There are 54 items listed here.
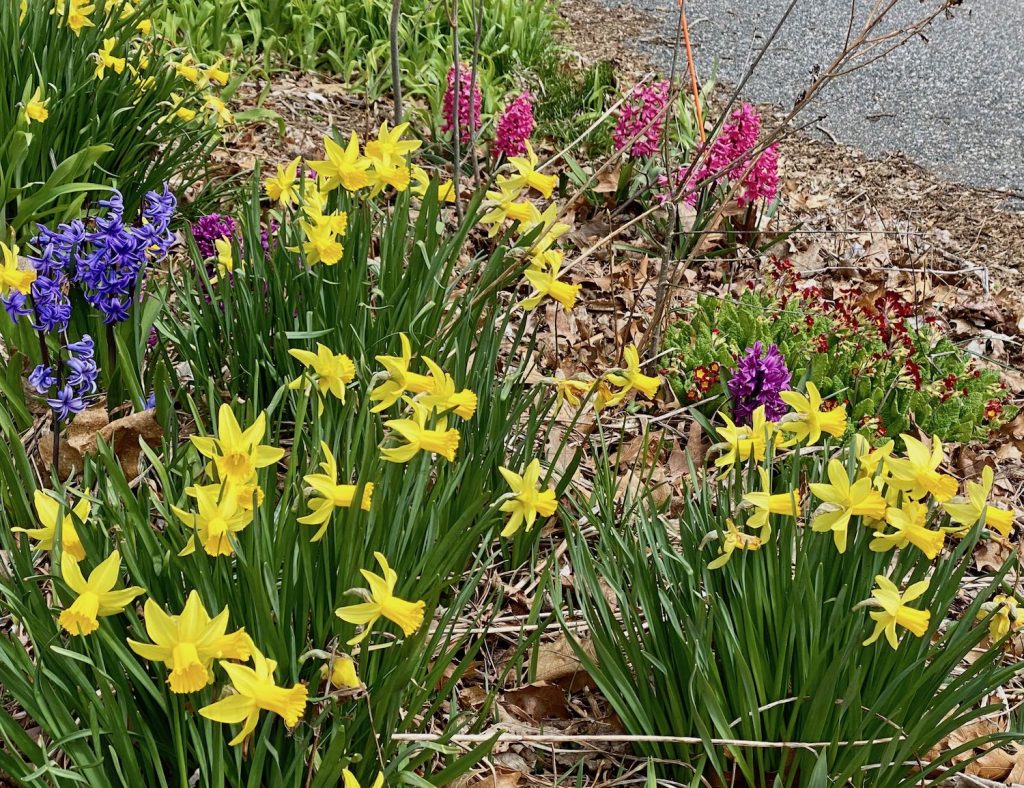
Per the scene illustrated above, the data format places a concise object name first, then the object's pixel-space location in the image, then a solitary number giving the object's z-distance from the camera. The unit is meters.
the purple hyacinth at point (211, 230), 2.63
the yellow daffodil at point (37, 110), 2.56
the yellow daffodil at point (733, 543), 1.48
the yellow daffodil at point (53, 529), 1.26
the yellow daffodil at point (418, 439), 1.39
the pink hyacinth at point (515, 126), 3.58
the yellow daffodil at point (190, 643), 1.08
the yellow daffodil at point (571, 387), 1.82
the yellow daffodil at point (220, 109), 3.29
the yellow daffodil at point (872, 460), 1.50
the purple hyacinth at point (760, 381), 2.28
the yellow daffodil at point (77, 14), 2.97
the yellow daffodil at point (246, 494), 1.23
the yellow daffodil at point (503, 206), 2.03
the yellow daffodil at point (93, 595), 1.12
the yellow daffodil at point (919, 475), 1.42
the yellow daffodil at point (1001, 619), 1.48
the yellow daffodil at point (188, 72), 3.10
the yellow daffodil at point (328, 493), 1.31
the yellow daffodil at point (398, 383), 1.50
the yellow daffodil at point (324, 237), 1.96
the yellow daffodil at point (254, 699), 1.11
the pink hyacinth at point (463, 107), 3.73
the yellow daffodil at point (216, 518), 1.20
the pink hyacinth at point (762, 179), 3.49
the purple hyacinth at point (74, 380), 1.81
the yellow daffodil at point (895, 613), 1.35
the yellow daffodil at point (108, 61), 2.90
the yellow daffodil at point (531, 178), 2.03
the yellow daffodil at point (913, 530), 1.40
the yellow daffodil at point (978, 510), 1.45
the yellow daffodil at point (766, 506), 1.49
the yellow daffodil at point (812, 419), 1.63
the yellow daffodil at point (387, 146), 2.02
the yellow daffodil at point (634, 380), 1.82
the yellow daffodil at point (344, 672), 1.22
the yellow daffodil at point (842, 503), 1.42
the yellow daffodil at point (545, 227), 2.05
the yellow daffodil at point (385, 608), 1.23
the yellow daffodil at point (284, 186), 2.25
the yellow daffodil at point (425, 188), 2.24
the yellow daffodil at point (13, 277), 1.82
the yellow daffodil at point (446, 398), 1.48
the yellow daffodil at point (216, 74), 3.31
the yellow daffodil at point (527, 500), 1.55
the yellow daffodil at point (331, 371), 1.60
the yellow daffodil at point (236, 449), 1.27
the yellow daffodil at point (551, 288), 1.95
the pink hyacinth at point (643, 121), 3.68
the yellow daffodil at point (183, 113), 3.06
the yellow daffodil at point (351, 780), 1.21
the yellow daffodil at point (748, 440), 1.64
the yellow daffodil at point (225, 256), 2.21
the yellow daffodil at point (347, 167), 2.00
